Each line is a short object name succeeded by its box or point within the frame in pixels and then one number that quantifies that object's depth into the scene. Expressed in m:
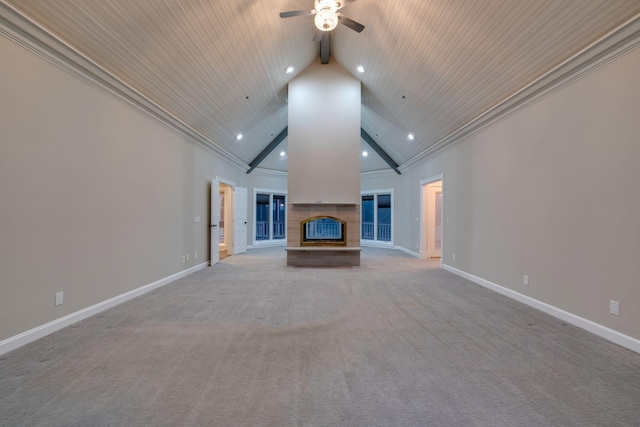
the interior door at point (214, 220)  6.95
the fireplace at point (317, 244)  6.93
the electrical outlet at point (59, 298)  2.93
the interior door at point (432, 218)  8.36
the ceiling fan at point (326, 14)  3.84
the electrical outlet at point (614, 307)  2.70
